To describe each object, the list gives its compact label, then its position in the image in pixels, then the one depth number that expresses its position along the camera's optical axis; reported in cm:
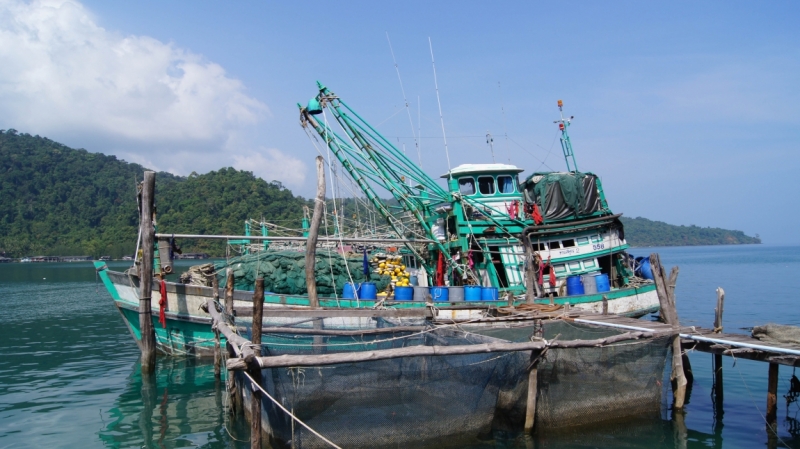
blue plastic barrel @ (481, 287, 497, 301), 1648
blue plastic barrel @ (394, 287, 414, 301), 1650
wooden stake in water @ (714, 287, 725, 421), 1190
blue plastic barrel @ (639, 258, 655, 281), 1983
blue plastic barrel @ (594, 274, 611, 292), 1727
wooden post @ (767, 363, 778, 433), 1021
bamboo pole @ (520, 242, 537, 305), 1546
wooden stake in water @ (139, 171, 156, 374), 1433
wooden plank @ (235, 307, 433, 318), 1177
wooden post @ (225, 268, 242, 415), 1120
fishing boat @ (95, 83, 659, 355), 1617
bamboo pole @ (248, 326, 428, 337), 985
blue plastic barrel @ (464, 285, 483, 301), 1634
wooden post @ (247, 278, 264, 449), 710
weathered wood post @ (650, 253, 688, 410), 1057
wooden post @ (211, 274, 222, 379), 1390
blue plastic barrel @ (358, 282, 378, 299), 1644
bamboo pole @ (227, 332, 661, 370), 699
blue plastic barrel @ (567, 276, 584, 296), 1709
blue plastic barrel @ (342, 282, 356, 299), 1648
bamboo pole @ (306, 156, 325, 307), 1507
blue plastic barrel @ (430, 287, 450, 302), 1645
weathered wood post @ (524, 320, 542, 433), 913
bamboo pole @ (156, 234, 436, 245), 1468
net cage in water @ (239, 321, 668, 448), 762
